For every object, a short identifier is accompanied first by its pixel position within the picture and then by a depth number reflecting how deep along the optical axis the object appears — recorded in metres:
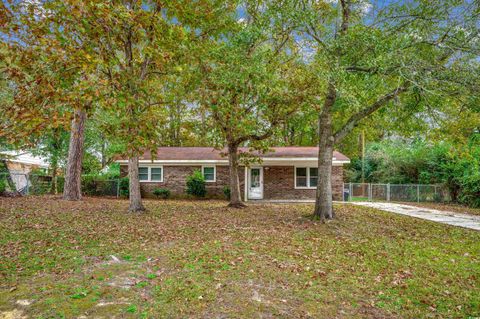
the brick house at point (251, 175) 19.52
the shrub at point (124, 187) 19.41
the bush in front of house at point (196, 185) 19.20
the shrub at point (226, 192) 19.07
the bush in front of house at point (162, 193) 19.45
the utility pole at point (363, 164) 26.53
